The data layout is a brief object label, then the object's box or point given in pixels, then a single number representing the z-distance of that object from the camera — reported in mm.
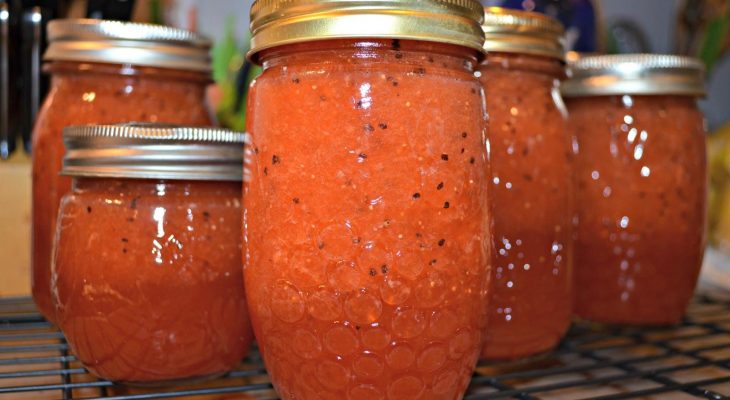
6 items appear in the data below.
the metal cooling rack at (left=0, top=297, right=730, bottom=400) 506
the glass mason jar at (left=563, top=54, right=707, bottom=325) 692
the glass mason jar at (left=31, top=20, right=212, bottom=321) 609
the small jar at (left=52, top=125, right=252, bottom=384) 504
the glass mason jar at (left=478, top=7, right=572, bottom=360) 568
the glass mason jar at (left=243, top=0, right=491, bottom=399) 418
